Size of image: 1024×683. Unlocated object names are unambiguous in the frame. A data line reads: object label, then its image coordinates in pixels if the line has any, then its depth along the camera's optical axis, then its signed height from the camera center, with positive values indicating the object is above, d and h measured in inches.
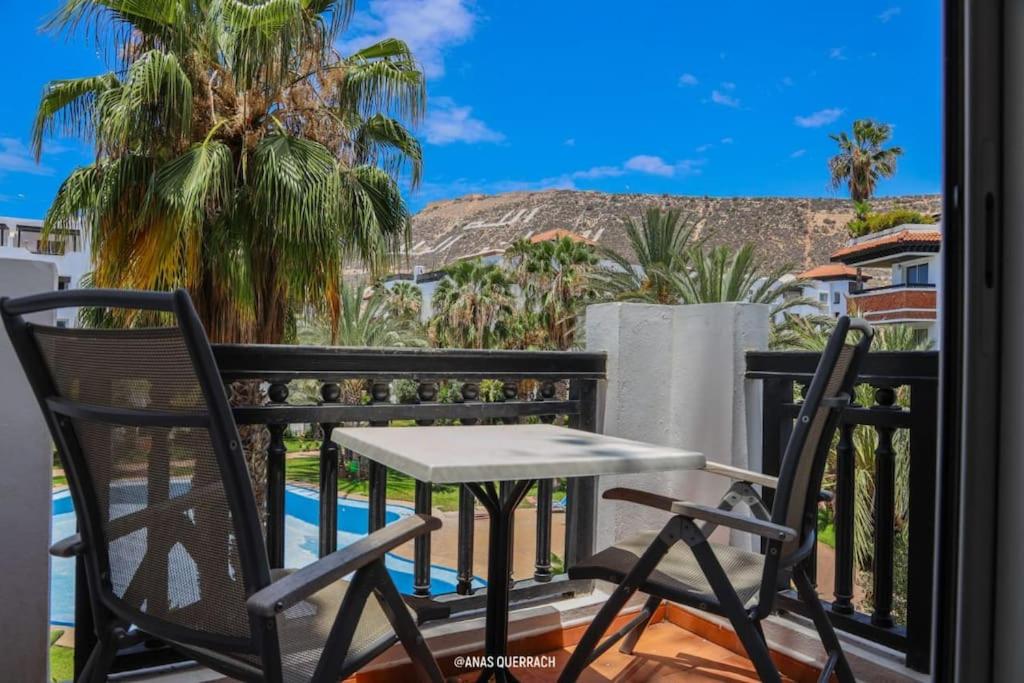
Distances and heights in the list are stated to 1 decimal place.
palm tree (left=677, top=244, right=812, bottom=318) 713.6 +77.2
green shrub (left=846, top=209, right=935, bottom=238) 1310.3 +263.2
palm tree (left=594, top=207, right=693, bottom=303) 794.8 +107.9
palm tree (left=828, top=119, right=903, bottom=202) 1417.3 +402.8
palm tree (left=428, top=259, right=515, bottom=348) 995.3 +60.1
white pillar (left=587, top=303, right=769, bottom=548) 111.6 -6.7
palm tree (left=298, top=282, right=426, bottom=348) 890.1 +28.4
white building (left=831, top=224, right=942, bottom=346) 1085.8 +151.8
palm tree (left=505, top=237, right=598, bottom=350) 979.3 +98.3
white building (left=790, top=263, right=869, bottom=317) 1612.9 +173.6
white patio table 62.7 -10.7
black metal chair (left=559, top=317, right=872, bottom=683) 63.2 -19.8
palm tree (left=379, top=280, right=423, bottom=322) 1174.5 +80.8
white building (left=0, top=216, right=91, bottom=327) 972.4 +158.3
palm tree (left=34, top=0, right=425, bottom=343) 383.9 +102.4
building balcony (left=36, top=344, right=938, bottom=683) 83.4 -22.8
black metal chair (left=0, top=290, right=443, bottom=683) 41.8 -11.5
